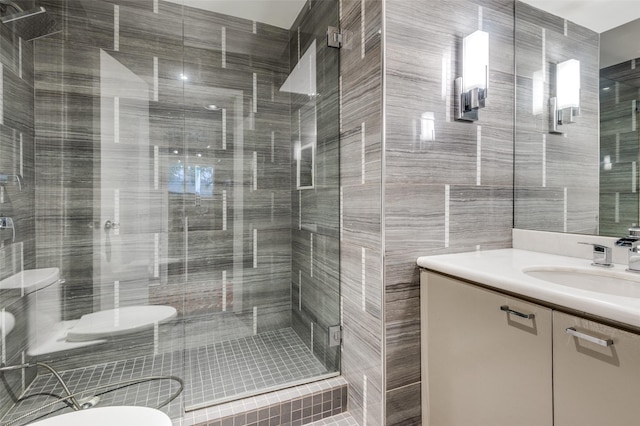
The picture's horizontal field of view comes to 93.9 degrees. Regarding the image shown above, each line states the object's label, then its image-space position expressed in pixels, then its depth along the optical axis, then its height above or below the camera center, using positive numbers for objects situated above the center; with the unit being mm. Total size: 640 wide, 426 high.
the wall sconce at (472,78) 1302 +586
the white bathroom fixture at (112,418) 1030 -735
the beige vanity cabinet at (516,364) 679 -436
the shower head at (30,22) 1354 +907
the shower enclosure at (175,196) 1503 +86
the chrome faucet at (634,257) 987 -161
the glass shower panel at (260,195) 1775 +99
